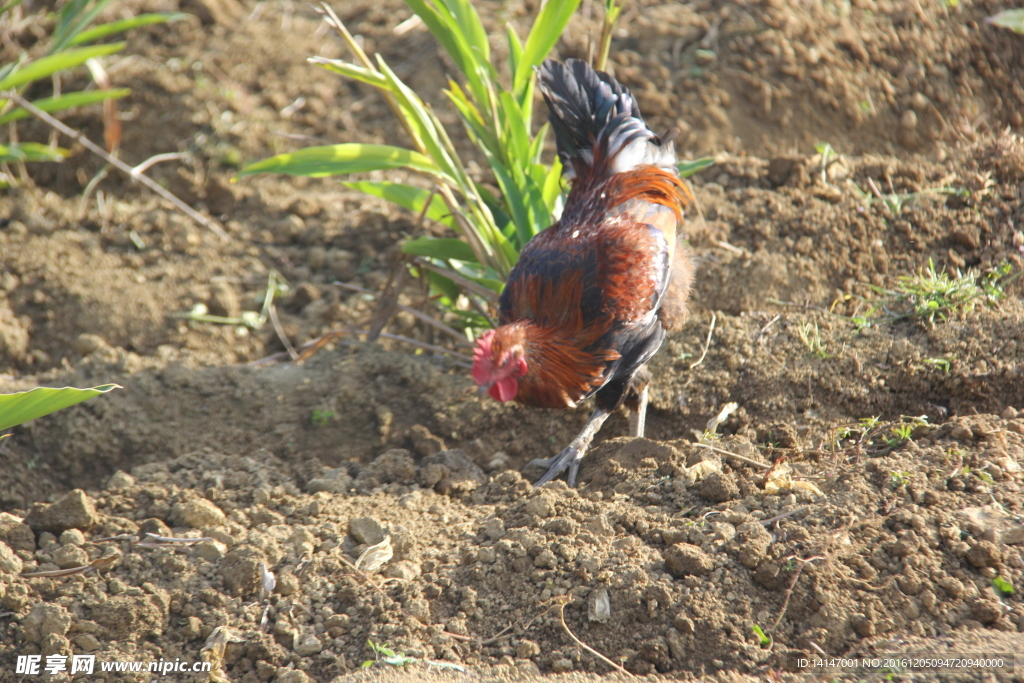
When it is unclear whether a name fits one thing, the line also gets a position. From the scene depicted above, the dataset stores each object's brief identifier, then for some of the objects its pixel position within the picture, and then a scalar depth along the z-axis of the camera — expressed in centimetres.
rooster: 610
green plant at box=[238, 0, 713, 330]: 672
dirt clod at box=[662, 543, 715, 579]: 472
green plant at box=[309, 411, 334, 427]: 694
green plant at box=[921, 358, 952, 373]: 639
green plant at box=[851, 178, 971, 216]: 794
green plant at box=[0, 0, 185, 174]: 736
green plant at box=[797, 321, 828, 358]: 683
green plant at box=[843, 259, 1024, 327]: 678
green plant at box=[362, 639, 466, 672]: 443
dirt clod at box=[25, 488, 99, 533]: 541
